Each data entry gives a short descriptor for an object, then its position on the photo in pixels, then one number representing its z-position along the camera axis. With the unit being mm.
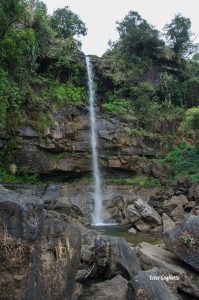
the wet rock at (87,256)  6933
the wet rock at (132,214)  16703
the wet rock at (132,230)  15065
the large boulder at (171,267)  6543
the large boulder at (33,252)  4527
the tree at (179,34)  30078
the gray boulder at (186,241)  6949
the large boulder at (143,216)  15977
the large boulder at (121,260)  6621
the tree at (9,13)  16109
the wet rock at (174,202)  17600
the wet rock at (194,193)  18336
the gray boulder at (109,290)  5781
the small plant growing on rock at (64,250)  5137
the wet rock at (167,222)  15383
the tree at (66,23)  28925
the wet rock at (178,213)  16406
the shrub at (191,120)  23828
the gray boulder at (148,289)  5410
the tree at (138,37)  28875
